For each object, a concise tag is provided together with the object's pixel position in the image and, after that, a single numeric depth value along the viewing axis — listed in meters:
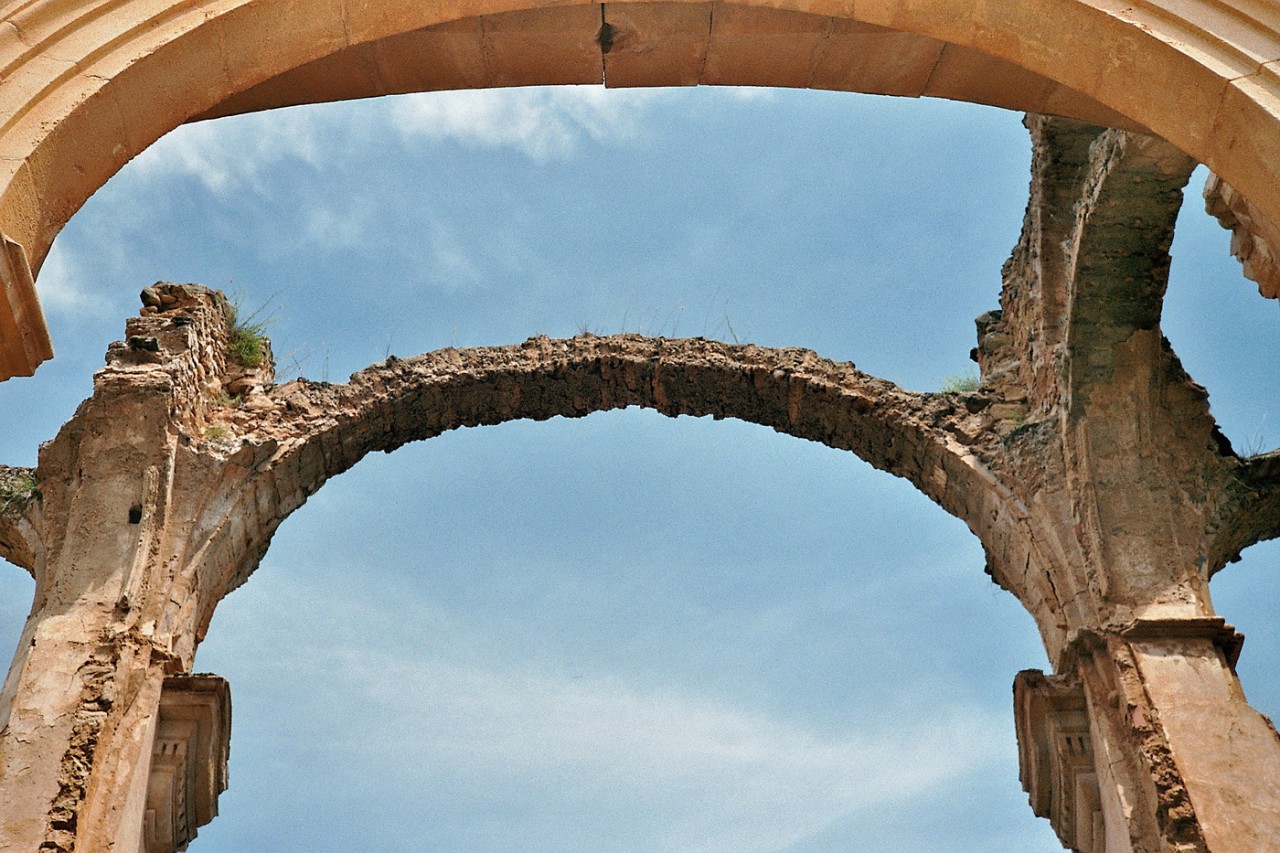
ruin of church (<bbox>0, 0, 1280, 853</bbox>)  4.25
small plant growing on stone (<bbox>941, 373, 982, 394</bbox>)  9.04
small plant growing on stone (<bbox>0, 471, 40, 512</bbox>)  7.77
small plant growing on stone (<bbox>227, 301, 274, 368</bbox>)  8.88
